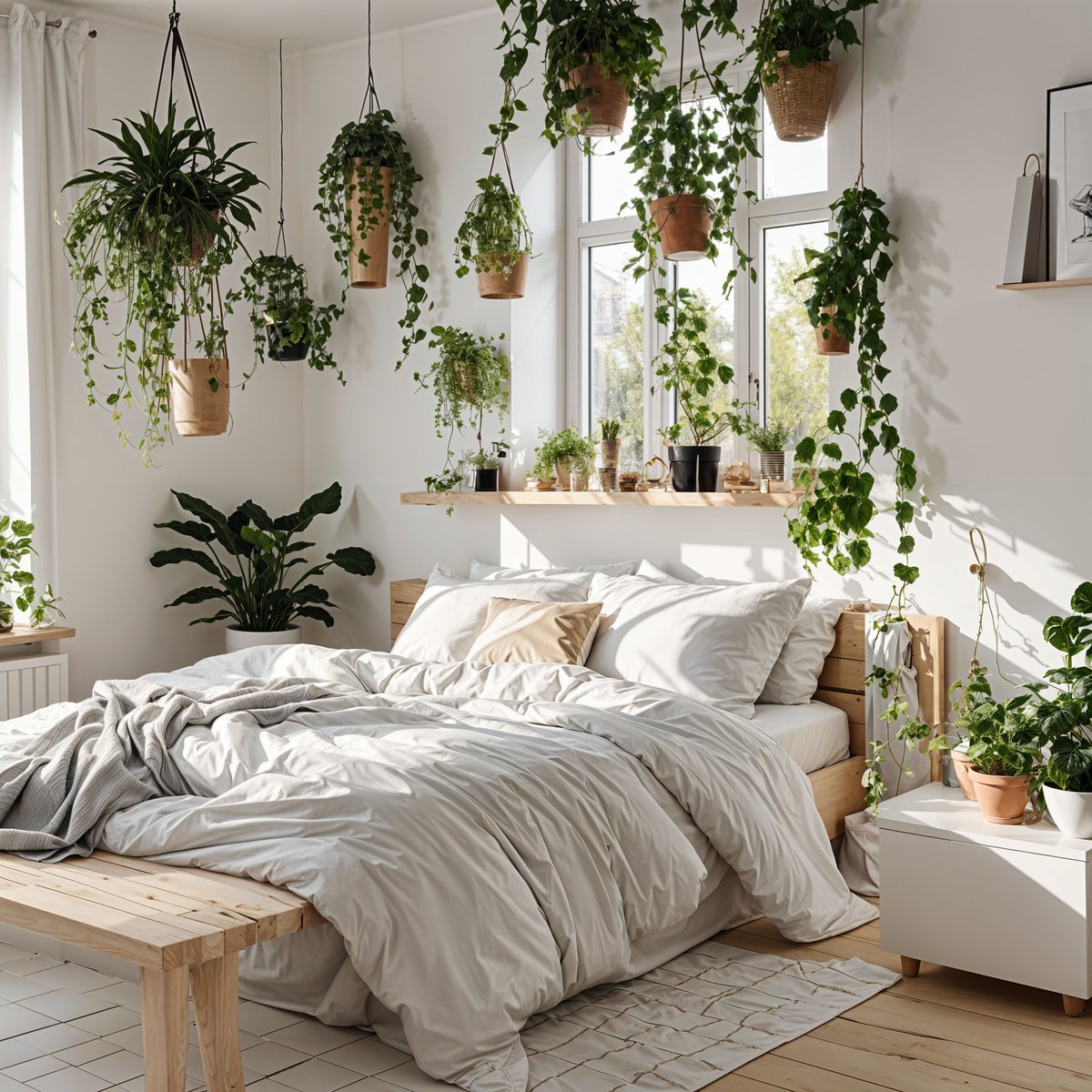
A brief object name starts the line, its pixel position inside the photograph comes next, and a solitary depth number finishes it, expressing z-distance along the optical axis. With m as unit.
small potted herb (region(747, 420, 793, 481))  4.55
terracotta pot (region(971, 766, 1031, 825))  3.35
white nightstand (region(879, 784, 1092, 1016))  3.14
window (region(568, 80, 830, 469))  4.62
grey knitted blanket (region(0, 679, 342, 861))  3.05
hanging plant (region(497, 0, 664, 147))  4.18
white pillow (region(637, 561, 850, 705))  4.22
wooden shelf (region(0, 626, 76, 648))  4.89
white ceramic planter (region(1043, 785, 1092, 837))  3.21
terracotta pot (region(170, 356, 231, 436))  4.24
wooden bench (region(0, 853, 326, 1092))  2.46
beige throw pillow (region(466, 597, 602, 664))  4.30
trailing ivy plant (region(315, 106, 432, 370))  5.38
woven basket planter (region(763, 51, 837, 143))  4.19
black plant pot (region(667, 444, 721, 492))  4.67
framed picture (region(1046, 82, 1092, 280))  3.75
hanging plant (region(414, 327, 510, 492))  5.20
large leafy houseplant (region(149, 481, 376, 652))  5.52
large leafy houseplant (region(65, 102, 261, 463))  3.84
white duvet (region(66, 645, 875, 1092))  2.75
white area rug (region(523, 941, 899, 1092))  2.85
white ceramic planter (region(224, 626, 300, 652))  5.51
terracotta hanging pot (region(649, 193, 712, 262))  4.45
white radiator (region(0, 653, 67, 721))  4.95
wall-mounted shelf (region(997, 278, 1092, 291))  3.75
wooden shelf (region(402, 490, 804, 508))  4.43
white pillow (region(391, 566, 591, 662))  4.63
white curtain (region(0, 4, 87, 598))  5.02
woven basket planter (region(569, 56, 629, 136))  4.21
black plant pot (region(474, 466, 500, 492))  5.25
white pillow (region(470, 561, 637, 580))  4.84
